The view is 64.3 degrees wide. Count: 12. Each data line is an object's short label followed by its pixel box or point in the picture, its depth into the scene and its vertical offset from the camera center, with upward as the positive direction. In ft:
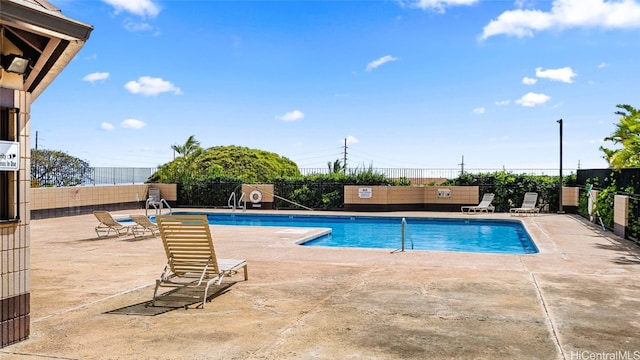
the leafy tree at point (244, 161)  144.66 +5.17
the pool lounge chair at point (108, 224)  39.86 -3.69
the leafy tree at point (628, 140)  45.37 +4.07
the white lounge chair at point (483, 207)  67.77 -3.46
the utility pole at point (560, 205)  66.54 -3.05
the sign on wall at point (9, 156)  13.04 +0.54
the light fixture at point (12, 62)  13.19 +2.97
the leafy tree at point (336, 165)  96.76 +2.87
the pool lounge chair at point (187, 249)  19.75 -2.80
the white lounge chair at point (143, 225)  39.29 -3.78
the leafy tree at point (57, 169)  78.69 +1.30
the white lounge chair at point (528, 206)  65.05 -3.24
